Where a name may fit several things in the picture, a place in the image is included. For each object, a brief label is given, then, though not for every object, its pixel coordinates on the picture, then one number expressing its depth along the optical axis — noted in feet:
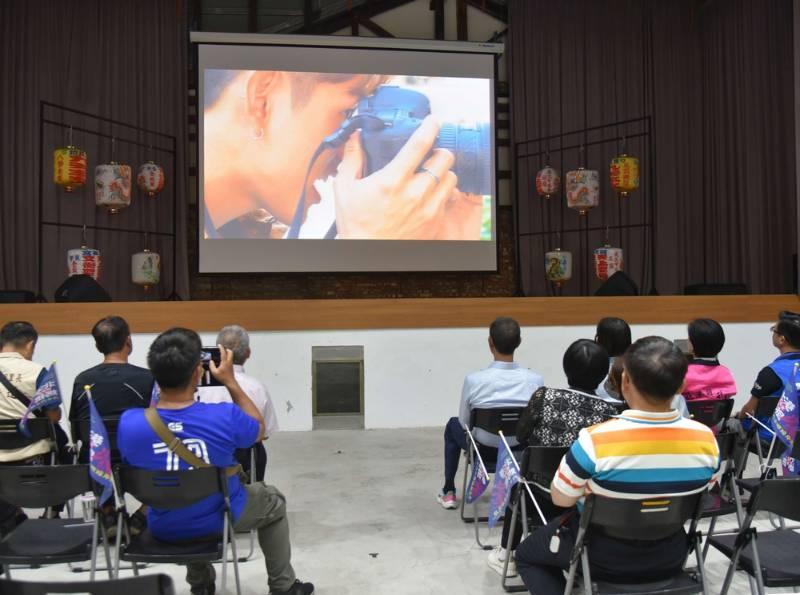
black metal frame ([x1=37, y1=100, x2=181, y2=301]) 19.80
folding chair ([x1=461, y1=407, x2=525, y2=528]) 8.61
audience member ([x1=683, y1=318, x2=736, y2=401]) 9.28
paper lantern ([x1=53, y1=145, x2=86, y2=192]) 19.48
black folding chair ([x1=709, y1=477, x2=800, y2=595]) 5.32
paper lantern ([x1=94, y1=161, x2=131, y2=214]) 20.17
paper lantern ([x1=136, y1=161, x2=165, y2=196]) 20.99
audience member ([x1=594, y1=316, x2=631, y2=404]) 9.66
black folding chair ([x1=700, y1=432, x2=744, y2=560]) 7.12
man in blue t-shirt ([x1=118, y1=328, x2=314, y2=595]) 5.86
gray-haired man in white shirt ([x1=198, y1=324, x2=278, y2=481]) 8.53
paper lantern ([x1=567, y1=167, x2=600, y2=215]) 22.24
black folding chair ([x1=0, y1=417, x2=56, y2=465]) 8.02
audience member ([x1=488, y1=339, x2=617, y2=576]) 6.76
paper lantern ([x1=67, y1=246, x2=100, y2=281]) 19.56
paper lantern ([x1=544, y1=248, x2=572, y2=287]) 22.58
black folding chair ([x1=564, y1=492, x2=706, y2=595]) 4.97
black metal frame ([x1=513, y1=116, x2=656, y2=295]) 23.85
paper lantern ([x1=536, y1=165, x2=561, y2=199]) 22.76
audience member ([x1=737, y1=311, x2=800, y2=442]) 9.14
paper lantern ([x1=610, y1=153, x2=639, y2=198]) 21.81
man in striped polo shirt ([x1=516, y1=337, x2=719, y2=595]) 4.99
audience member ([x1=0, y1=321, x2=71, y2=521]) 8.22
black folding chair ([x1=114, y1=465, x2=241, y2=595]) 5.71
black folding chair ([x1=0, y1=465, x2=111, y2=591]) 6.10
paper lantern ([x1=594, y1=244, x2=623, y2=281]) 22.07
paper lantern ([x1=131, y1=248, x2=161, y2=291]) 20.81
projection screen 21.70
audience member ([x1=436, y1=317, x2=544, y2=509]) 8.98
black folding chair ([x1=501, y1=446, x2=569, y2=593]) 6.53
